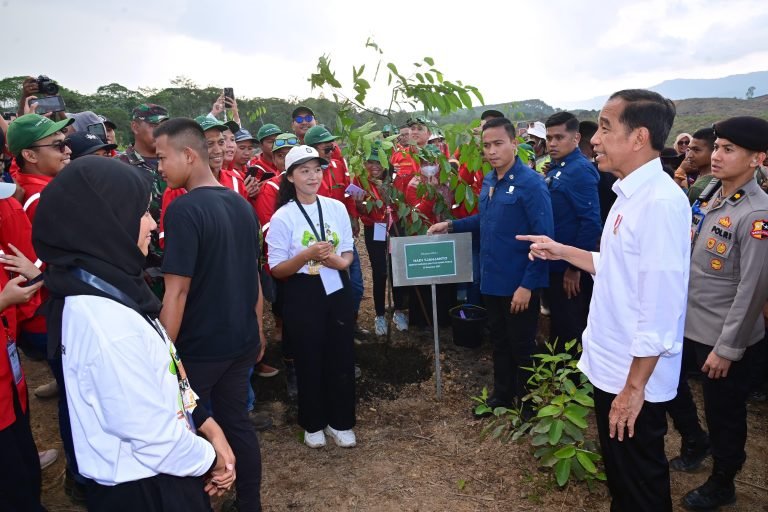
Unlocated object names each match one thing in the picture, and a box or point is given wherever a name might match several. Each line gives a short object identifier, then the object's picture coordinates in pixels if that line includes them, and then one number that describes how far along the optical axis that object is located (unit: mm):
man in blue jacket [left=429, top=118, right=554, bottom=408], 3492
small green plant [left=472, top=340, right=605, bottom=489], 2869
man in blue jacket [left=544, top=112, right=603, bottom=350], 3992
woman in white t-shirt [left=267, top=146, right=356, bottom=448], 3359
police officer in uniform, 2648
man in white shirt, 1868
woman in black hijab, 1310
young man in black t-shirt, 2316
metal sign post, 3975
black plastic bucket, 5020
